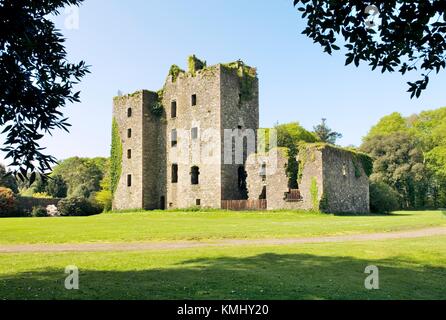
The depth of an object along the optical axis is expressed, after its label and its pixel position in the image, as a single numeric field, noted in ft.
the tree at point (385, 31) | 22.07
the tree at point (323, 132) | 252.01
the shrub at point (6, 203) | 128.06
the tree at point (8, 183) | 156.92
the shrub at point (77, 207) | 138.31
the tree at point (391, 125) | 214.42
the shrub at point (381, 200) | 124.47
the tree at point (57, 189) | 212.41
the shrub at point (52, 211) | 135.21
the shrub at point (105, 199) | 152.97
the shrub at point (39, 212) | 131.80
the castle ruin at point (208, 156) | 106.01
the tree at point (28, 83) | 20.35
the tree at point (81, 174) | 217.15
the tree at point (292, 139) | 106.44
